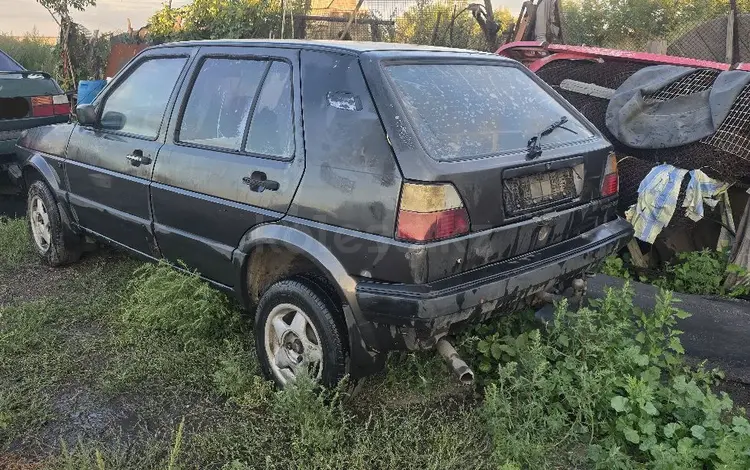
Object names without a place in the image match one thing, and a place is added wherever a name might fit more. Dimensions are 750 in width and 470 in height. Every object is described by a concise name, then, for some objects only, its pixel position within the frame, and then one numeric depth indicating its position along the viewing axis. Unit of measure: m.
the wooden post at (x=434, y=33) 9.40
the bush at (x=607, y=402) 2.60
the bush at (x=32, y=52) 14.76
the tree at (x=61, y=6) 12.17
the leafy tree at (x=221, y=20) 11.89
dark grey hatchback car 2.64
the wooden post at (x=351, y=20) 10.93
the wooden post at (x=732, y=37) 6.26
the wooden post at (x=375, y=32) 11.20
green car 6.35
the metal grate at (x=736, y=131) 4.50
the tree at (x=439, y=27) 10.44
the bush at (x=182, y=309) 3.60
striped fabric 4.59
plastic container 9.31
